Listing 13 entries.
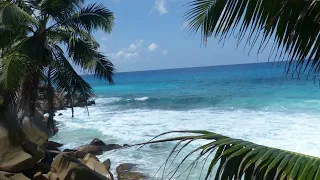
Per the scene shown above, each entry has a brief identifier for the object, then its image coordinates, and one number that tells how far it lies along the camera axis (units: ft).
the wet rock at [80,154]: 42.21
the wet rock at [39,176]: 27.94
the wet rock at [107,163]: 40.14
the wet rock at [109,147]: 49.30
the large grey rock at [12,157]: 28.19
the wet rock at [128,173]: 35.53
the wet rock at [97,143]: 50.77
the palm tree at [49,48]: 29.59
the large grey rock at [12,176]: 25.27
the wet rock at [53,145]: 49.03
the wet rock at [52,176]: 28.30
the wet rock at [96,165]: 33.88
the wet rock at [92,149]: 47.05
